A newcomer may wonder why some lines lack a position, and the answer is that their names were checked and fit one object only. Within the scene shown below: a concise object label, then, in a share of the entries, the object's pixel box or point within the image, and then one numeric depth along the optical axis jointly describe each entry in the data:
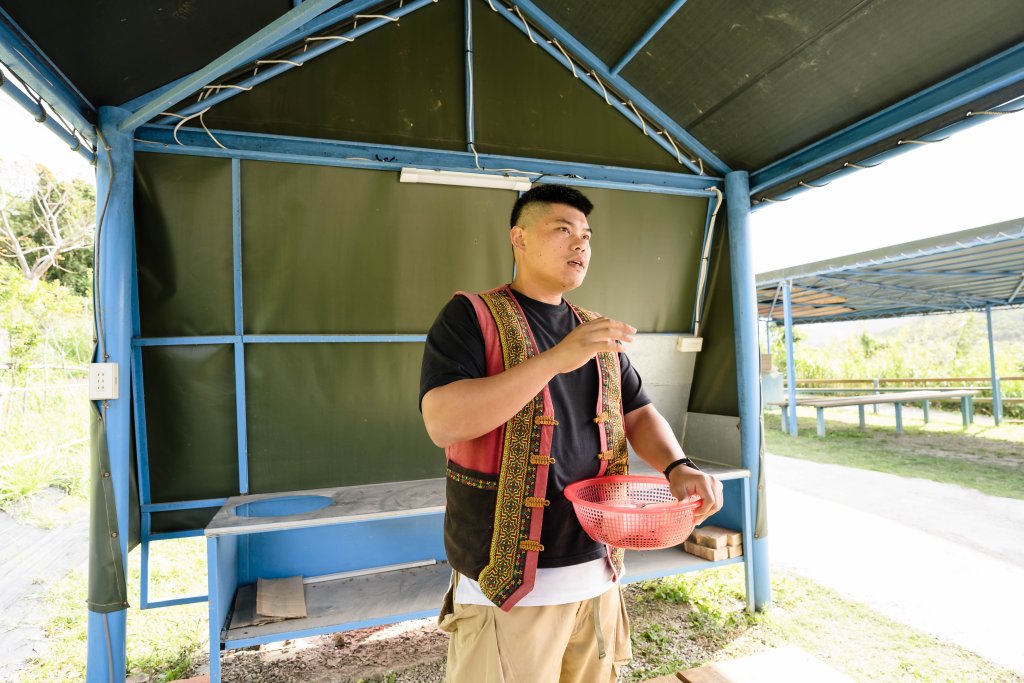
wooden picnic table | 9.62
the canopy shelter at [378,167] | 2.45
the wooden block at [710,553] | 3.60
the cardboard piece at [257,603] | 2.74
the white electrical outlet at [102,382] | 2.48
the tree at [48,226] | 9.86
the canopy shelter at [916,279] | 6.50
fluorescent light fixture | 3.10
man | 1.17
